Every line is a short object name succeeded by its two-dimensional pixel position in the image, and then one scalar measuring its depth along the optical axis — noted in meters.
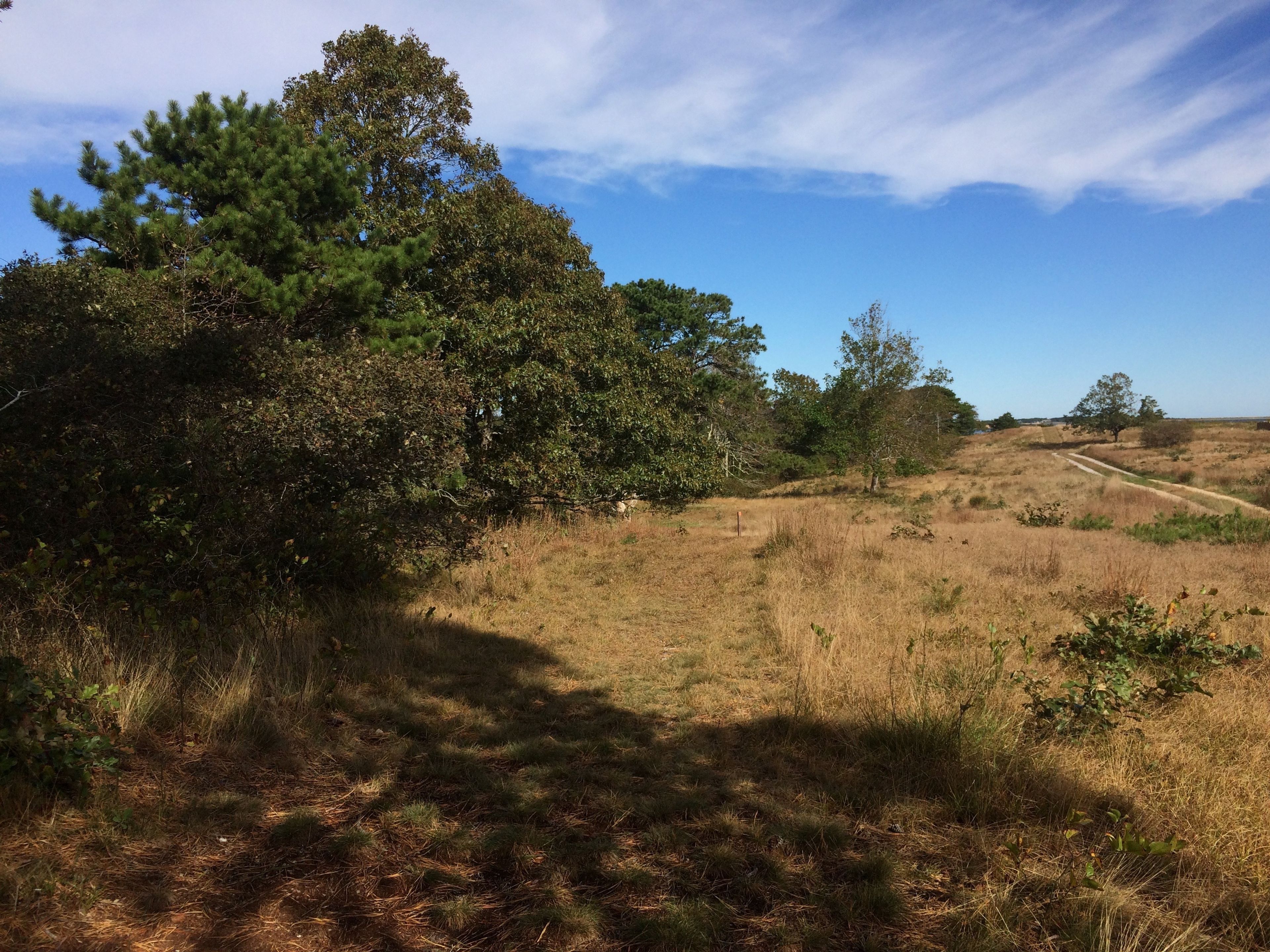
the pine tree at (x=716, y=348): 30.42
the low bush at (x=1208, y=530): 14.40
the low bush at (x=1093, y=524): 17.17
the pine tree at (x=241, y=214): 8.88
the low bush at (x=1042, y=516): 17.77
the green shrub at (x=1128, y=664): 4.30
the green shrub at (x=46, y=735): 2.72
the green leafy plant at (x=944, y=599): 8.09
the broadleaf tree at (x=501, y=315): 12.50
